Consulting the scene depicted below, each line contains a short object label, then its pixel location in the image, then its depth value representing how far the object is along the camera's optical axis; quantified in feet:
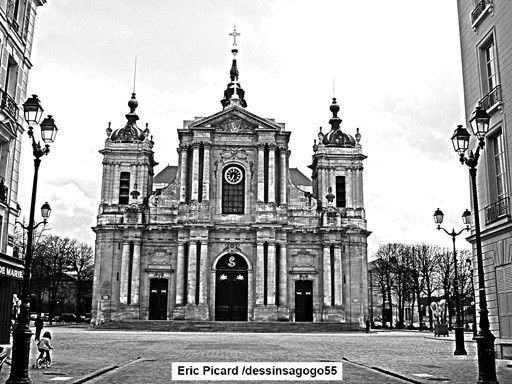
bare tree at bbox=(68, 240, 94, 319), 230.07
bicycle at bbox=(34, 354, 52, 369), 51.19
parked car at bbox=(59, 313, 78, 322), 234.17
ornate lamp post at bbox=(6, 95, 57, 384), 36.42
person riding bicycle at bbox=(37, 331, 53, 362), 51.44
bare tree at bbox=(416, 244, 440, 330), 206.39
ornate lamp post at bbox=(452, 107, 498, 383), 38.42
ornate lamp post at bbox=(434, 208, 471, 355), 70.59
